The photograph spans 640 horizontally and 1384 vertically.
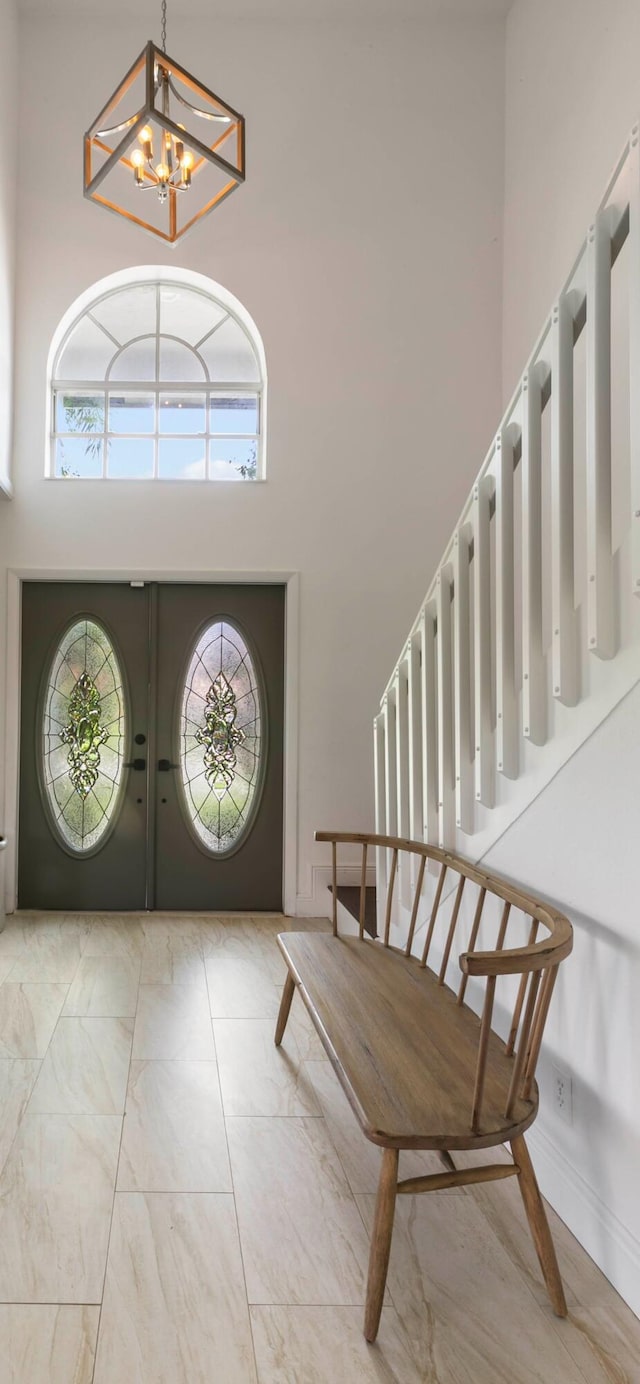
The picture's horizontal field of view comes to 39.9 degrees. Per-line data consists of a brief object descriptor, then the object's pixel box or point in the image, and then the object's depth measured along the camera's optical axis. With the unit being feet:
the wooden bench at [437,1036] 5.73
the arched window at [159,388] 17.99
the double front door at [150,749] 17.40
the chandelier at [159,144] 8.75
